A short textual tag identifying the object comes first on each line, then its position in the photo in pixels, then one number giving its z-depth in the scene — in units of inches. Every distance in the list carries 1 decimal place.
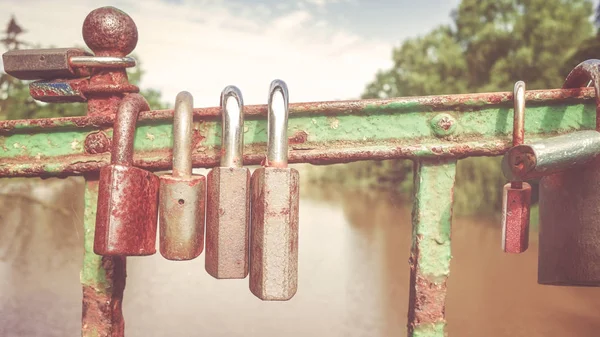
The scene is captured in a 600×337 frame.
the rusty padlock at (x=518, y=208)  11.0
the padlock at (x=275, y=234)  10.5
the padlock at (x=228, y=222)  10.8
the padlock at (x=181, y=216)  10.9
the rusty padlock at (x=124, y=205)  10.5
